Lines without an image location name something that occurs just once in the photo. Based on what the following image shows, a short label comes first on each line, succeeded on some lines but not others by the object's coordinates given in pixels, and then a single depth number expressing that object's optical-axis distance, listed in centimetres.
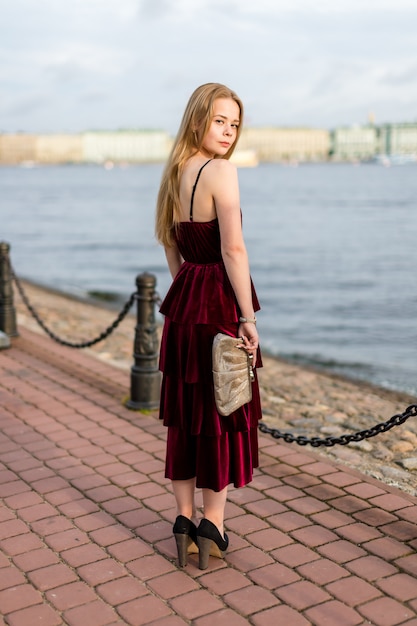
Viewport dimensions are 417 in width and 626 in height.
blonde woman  306
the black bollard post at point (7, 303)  789
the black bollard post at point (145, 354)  564
